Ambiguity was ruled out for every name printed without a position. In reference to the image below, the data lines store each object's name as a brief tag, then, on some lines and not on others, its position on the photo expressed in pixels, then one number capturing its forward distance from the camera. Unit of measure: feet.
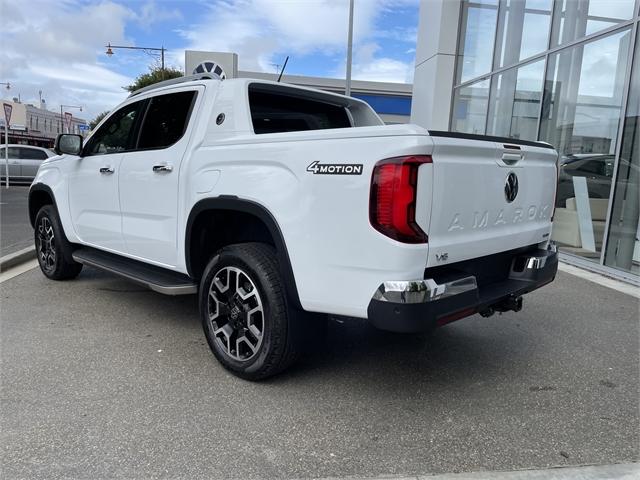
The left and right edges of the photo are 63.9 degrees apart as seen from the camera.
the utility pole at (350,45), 48.29
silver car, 59.47
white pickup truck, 8.34
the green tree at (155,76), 96.73
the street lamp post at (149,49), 95.50
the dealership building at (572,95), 22.85
